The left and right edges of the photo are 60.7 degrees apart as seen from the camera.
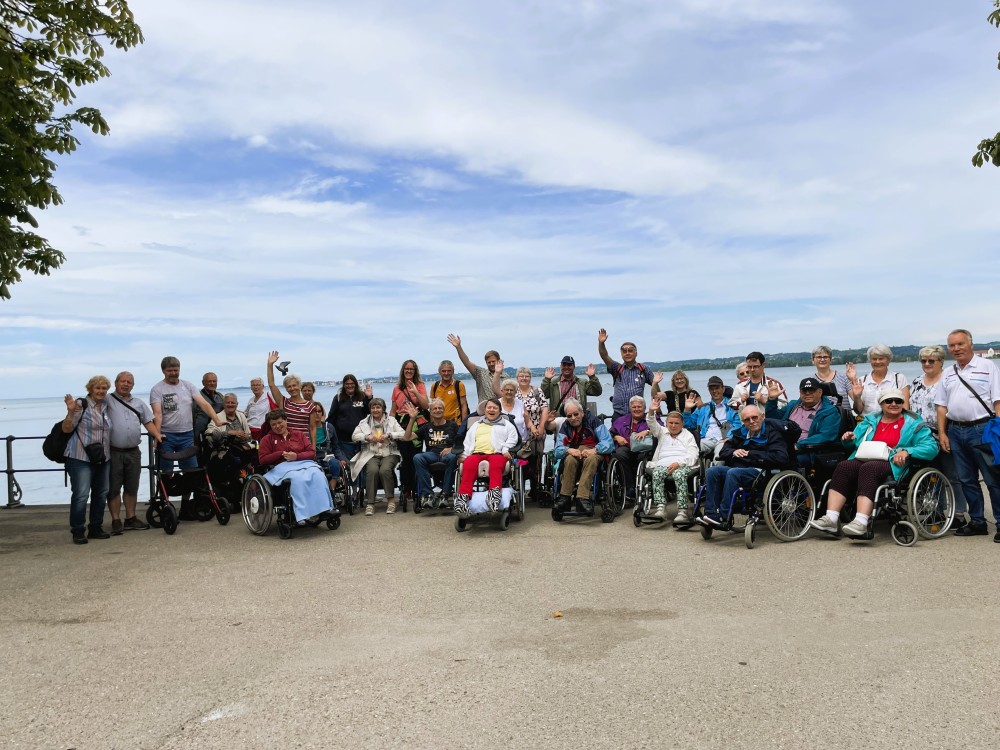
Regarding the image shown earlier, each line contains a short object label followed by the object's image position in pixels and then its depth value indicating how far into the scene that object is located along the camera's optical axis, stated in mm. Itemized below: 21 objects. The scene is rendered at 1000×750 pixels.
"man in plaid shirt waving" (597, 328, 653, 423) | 10188
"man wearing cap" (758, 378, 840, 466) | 7875
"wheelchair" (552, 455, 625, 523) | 8789
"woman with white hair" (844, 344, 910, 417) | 8141
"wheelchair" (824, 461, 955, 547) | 7109
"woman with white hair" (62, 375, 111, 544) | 8125
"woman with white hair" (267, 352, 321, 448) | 9812
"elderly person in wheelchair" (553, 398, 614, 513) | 8758
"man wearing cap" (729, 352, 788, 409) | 8852
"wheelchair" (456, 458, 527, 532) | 8367
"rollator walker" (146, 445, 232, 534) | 8875
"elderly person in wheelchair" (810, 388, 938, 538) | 7164
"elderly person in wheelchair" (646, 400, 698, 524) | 8250
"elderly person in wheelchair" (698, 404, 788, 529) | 7465
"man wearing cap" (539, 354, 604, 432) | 10312
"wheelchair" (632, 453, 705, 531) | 8375
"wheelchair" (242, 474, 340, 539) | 8275
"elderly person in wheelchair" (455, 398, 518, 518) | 8406
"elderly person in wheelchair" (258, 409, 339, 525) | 8305
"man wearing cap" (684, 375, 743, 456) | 8781
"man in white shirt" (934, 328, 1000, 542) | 7418
